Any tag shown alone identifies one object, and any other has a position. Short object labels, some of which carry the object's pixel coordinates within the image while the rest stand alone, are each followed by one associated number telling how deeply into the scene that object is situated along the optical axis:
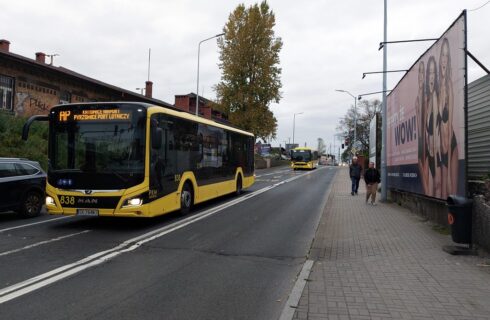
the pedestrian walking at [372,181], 16.19
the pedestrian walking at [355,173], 19.86
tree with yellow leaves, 49.94
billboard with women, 9.17
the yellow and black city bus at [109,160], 9.79
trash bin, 7.84
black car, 11.46
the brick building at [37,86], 23.25
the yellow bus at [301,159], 53.09
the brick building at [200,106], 53.06
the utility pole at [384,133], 17.81
